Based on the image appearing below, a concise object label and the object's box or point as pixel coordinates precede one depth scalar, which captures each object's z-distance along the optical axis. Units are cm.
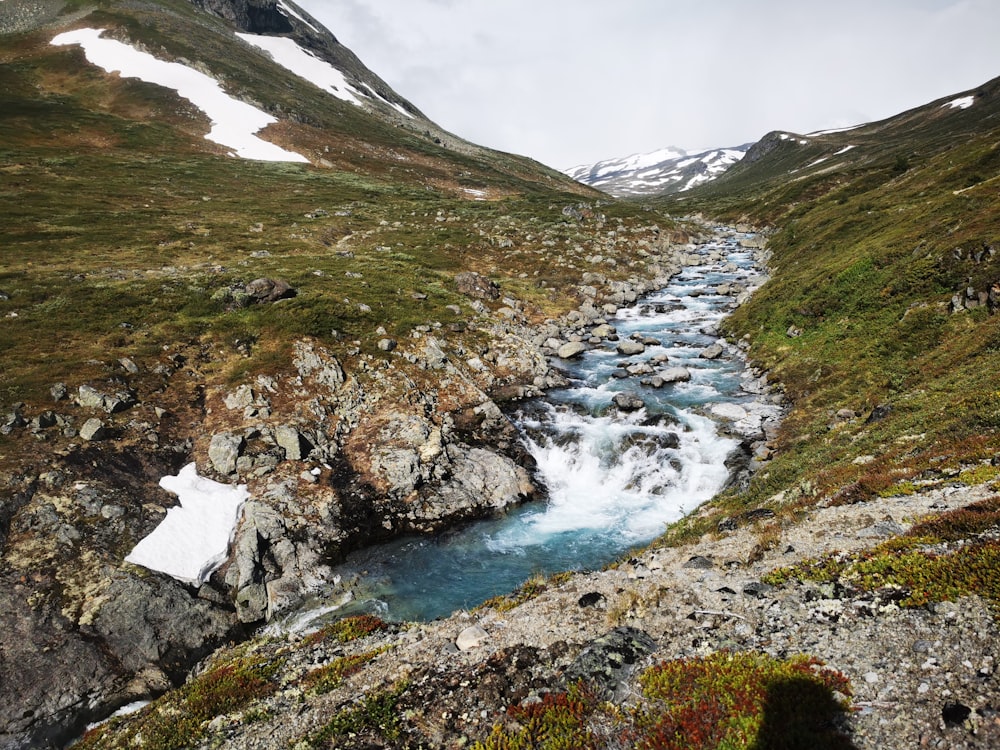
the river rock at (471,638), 1210
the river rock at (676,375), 3412
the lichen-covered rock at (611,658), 960
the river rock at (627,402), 3061
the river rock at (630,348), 4041
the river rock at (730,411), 2811
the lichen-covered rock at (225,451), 2217
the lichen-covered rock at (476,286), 4894
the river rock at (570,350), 4059
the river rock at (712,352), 3795
